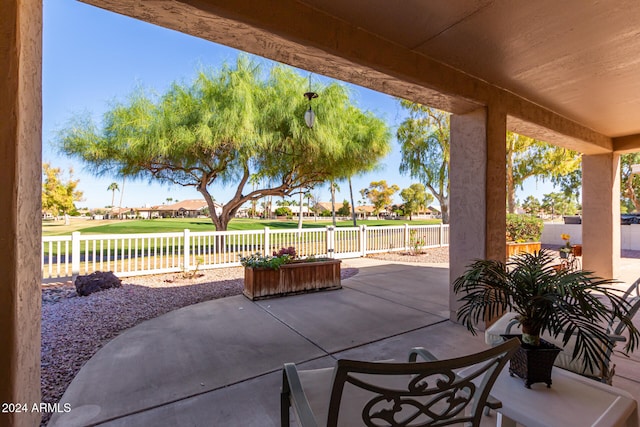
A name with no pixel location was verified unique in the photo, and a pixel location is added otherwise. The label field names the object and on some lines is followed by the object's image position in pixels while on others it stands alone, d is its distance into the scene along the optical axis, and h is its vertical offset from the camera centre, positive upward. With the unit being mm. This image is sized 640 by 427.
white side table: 1241 -882
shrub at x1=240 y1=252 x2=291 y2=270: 4672 -795
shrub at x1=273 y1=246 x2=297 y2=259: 5133 -696
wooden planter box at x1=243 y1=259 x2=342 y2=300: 4652 -1122
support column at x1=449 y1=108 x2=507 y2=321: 3459 +301
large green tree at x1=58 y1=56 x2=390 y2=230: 8375 +2489
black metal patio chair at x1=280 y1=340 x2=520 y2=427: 925 -707
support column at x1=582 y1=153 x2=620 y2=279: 5898 +36
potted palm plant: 1339 -445
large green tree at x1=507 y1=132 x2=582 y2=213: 12250 +2494
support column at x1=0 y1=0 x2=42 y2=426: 1299 +16
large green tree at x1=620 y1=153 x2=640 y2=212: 16205 +2147
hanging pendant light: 6255 +2125
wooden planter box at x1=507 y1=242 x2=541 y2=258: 8039 -917
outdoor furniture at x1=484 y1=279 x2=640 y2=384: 1821 -933
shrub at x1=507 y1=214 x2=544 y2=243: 9992 -449
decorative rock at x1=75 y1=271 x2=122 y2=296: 5164 -1290
